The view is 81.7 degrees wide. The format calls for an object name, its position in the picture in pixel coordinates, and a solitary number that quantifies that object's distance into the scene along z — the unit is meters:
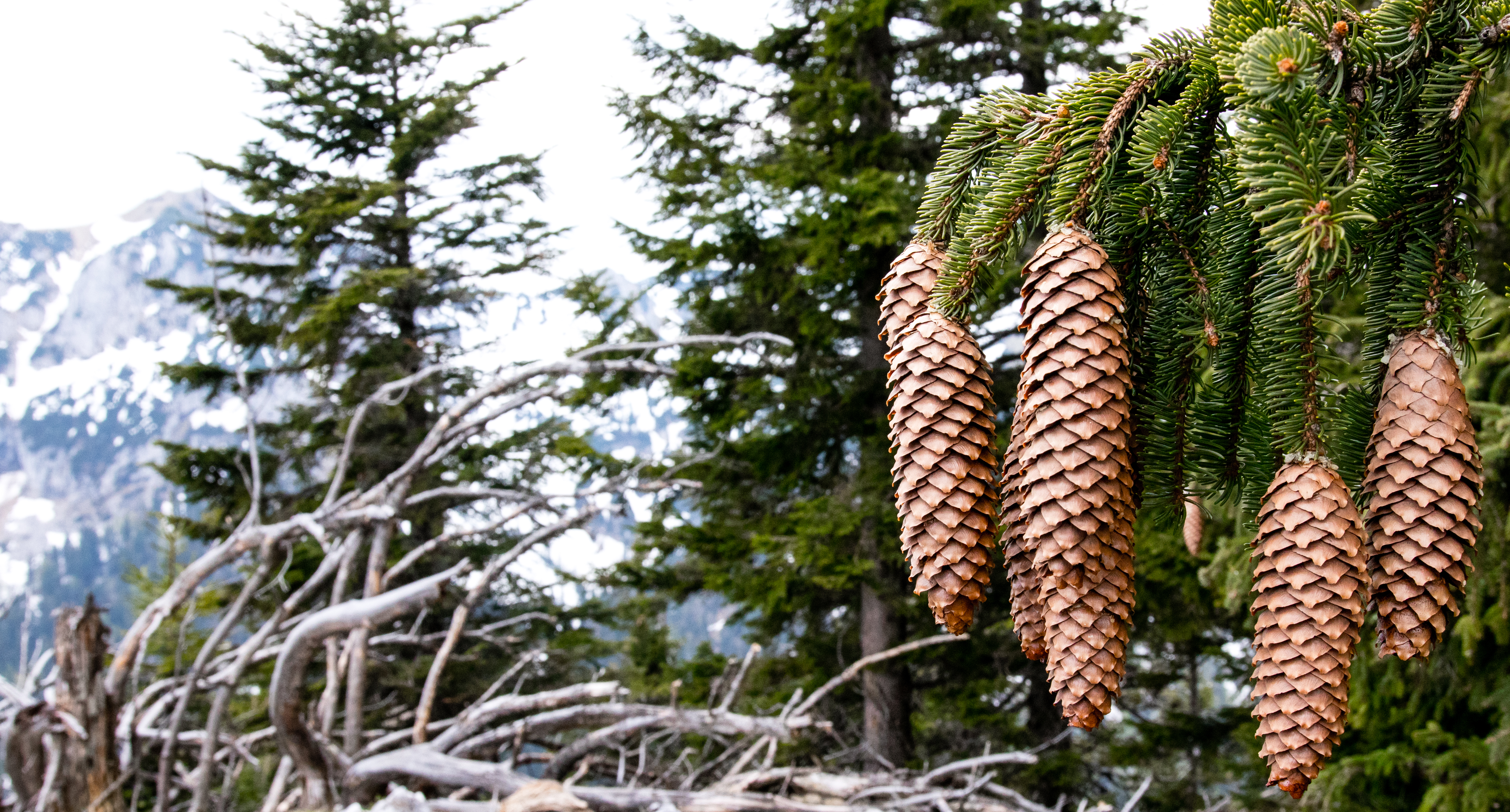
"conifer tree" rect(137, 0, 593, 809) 11.30
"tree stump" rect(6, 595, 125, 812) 3.37
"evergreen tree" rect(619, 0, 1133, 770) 6.71
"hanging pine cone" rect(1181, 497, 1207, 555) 1.19
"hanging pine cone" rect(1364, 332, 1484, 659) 0.72
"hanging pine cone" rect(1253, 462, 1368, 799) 0.70
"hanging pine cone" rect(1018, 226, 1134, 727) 0.71
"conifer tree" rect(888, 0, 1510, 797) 0.70
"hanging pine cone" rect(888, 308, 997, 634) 0.77
